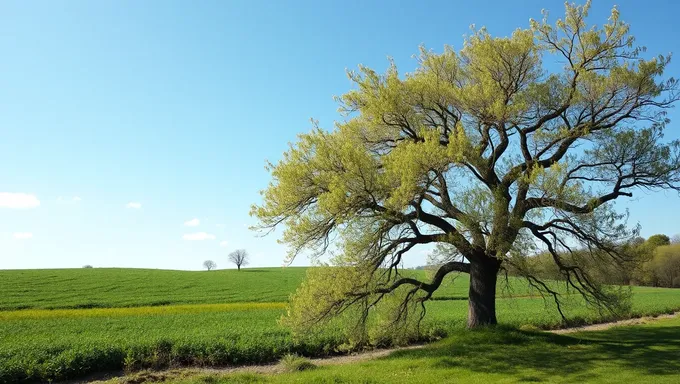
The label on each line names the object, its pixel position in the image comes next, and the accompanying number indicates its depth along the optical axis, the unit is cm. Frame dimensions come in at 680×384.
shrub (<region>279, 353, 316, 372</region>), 1593
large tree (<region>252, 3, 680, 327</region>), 1491
